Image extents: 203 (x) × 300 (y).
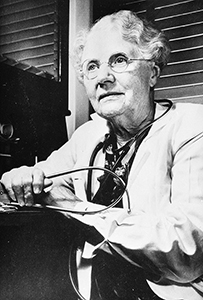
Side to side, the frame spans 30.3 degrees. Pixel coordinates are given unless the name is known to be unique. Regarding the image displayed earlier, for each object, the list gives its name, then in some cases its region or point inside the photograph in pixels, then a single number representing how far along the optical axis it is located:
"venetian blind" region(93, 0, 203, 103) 0.91
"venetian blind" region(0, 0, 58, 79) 1.06
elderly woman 0.77
